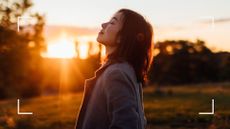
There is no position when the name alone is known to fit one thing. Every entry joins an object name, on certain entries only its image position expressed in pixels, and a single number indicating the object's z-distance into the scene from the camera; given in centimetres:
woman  178
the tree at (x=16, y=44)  973
